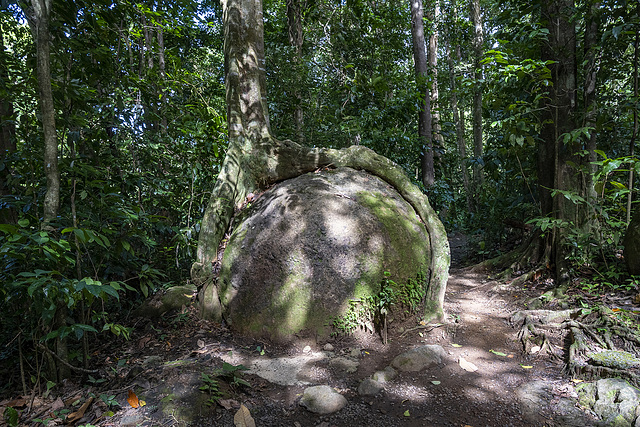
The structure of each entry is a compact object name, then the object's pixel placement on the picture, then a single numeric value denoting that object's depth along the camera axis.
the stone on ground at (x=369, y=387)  2.92
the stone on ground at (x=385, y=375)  3.09
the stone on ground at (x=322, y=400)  2.73
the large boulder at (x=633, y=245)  4.09
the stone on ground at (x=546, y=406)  2.50
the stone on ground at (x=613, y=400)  2.37
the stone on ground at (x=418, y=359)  3.27
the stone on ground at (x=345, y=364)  3.27
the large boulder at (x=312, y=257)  3.74
